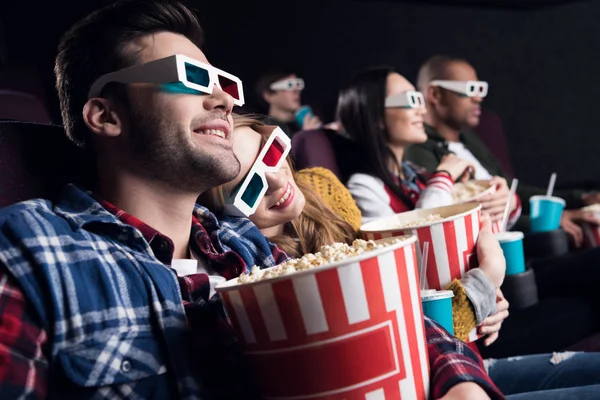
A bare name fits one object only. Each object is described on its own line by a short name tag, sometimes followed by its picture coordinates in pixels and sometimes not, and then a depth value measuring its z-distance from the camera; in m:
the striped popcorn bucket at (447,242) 1.28
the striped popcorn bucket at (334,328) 0.80
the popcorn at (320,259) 0.85
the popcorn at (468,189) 2.24
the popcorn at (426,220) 1.37
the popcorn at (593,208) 2.63
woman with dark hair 2.38
